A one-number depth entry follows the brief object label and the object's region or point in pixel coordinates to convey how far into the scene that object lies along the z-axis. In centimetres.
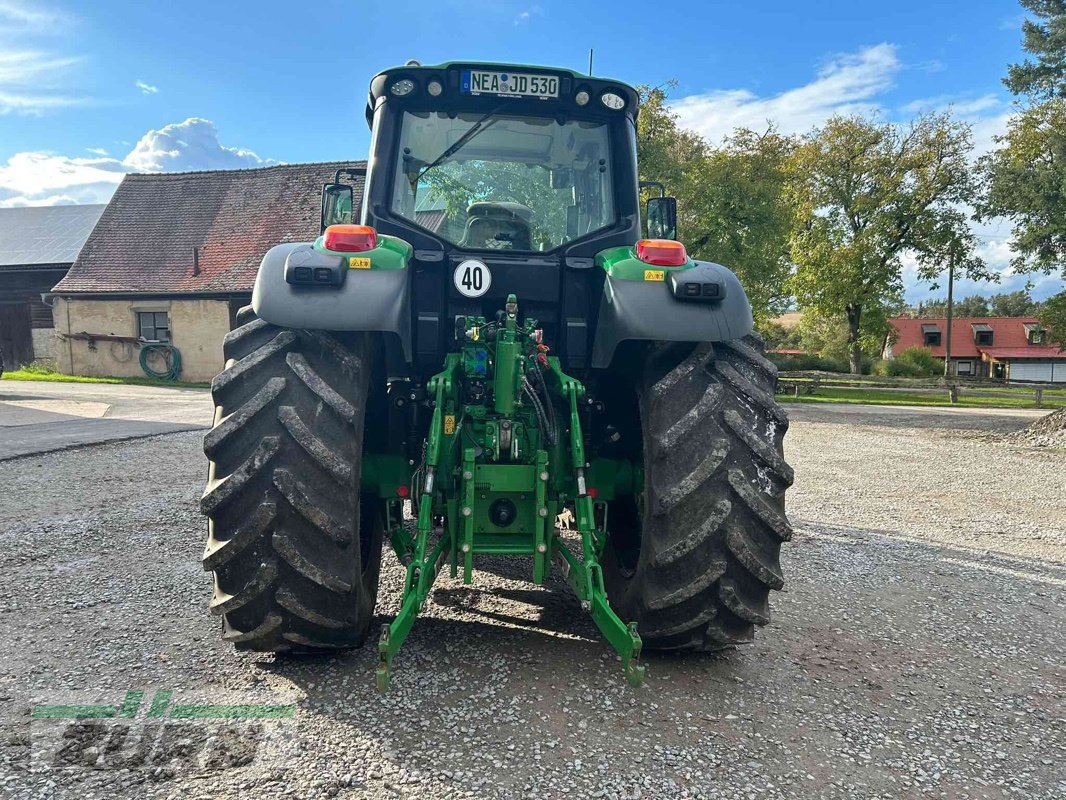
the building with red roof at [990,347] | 5641
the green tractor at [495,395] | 274
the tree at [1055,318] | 2456
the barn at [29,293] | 2794
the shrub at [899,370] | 3981
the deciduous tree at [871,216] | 2988
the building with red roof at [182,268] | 2302
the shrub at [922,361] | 4119
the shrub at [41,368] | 2364
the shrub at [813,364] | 3773
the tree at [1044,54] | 1869
